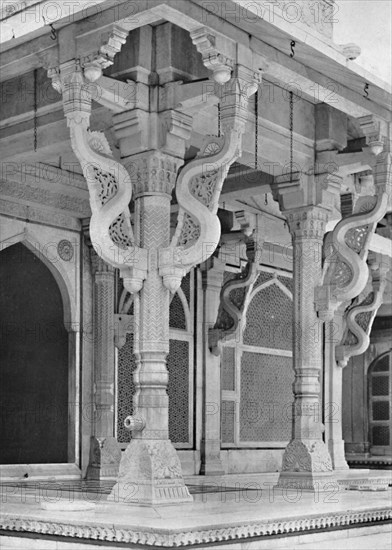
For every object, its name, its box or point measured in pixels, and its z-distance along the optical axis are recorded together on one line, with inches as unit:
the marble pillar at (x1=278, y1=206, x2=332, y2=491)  291.0
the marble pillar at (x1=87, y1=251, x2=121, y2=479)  356.2
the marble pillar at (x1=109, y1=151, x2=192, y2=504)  227.0
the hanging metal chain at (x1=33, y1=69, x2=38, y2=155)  277.3
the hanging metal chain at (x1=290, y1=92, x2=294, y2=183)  296.5
